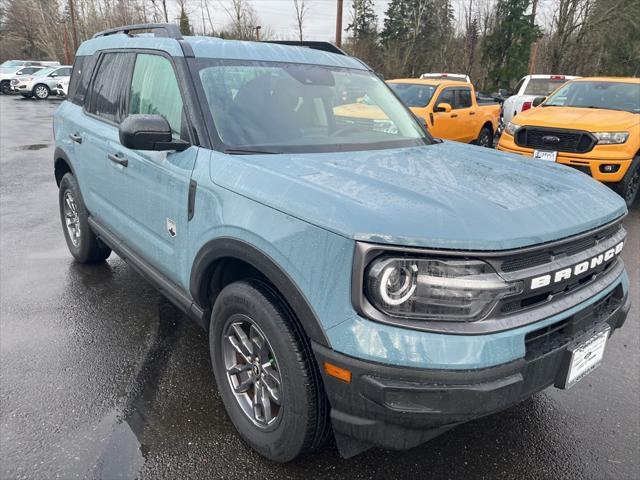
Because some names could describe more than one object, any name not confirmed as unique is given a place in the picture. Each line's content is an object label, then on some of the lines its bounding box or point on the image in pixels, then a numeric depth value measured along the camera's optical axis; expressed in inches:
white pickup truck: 497.5
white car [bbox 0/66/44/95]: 1132.5
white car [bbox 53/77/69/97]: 1049.5
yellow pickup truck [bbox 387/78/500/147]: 387.9
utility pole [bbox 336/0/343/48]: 846.5
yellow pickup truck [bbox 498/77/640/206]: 244.8
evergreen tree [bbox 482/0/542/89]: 1556.3
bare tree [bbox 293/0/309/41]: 1769.2
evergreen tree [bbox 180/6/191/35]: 1704.0
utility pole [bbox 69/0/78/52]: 1493.0
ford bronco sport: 66.2
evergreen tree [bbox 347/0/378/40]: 1846.7
